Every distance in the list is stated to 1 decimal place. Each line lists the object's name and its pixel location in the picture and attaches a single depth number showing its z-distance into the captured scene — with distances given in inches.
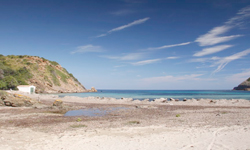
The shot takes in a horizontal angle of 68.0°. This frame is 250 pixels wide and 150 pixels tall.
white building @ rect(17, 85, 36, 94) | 2871.6
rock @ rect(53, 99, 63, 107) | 1228.2
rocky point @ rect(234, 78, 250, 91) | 7426.2
